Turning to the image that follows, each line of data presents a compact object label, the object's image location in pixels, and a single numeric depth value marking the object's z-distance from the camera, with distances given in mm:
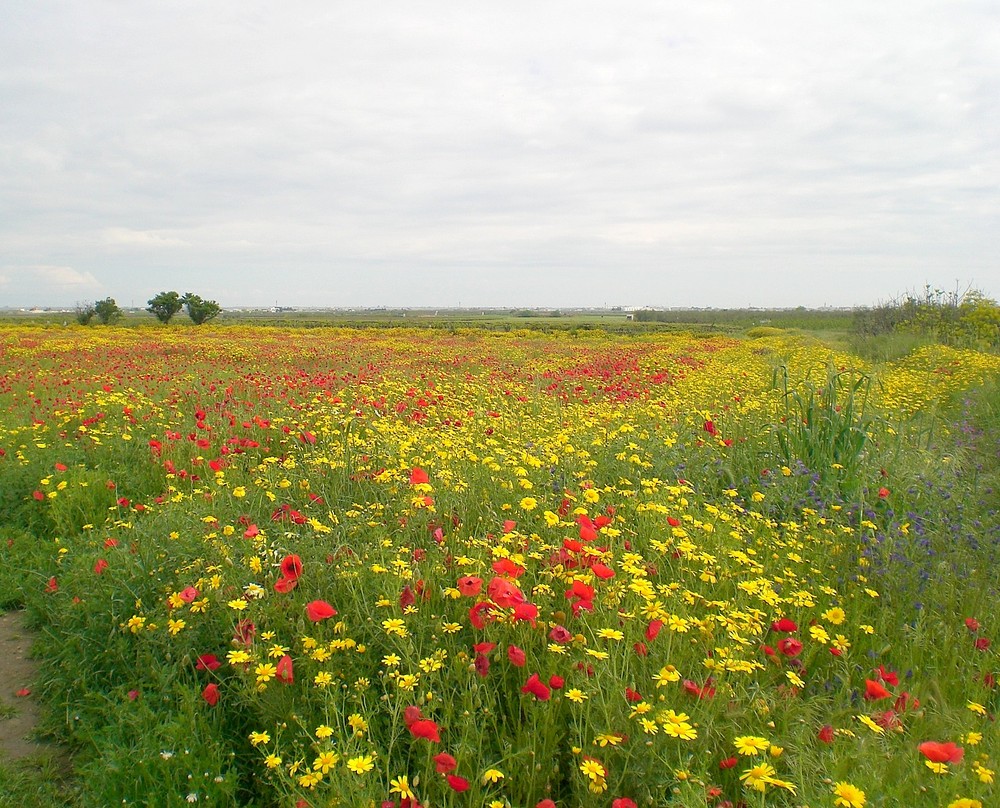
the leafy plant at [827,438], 4980
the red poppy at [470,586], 2271
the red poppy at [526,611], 2080
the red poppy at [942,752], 1686
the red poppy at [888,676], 2332
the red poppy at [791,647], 2303
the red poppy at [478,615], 2172
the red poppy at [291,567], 2518
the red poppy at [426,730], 1762
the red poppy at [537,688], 1965
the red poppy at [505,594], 2122
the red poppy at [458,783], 1695
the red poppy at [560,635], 2180
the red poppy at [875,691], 1991
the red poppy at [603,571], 2381
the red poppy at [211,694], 2377
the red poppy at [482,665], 2162
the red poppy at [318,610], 2199
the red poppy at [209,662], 2551
